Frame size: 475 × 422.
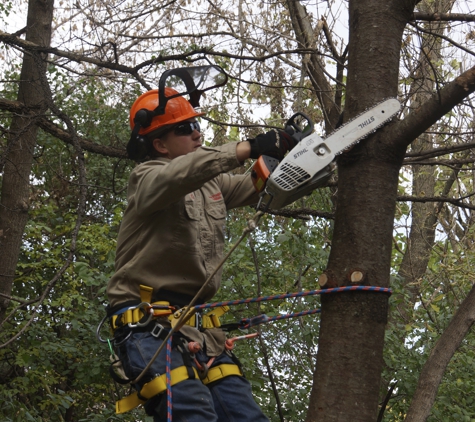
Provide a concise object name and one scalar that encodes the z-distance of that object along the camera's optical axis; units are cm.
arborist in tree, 462
